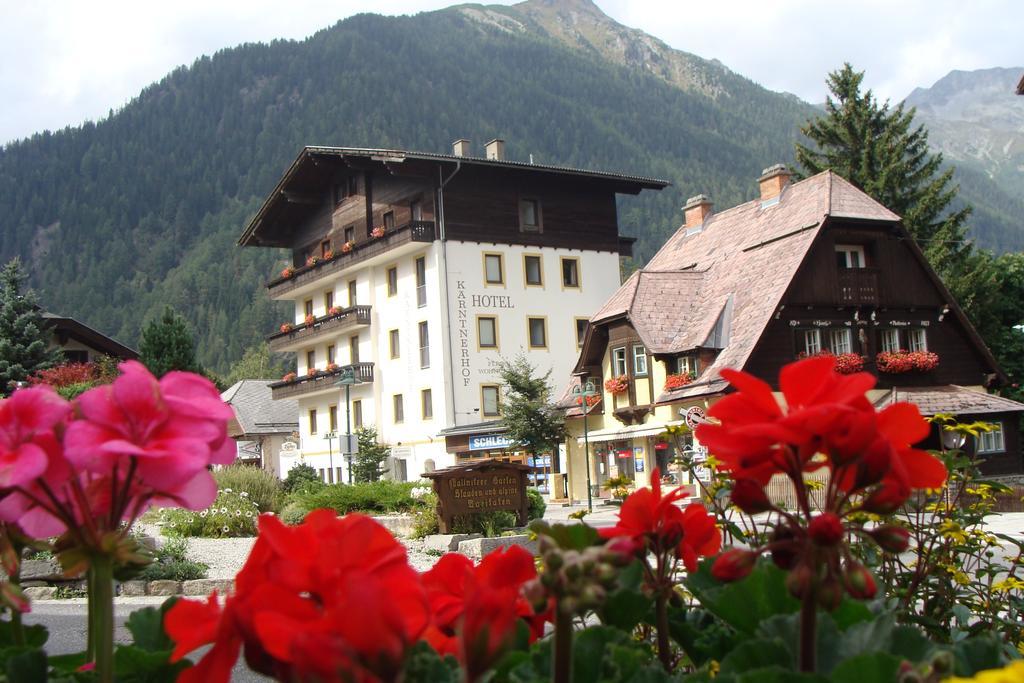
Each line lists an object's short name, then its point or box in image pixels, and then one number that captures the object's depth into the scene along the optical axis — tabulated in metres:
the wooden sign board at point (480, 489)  17.39
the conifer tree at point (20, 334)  47.00
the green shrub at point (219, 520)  21.02
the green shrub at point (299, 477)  31.98
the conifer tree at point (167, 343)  57.75
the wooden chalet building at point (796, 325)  32.72
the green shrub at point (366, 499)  21.69
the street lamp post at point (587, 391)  35.83
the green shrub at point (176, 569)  13.44
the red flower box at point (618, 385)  36.09
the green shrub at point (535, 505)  18.70
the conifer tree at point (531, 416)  36.19
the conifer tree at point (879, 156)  42.91
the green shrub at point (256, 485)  24.56
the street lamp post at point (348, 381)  29.73
